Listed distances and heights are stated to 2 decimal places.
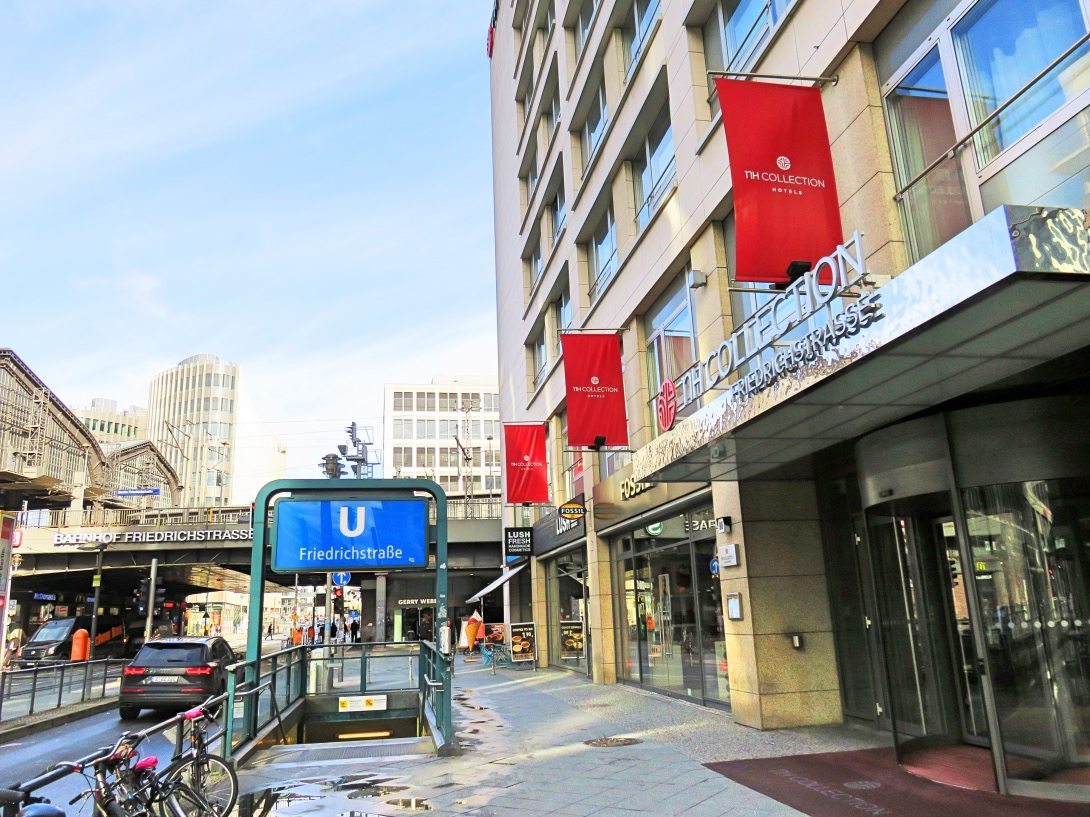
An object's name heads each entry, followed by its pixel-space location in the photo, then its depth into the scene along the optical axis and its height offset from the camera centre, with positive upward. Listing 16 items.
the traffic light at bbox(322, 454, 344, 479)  28.34 +5.20
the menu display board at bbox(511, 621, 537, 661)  25.33 -0.97
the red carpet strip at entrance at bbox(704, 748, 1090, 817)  6.48 -1.66
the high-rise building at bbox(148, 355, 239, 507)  134.25 +36.43
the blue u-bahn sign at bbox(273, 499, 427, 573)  11.62 +1.16
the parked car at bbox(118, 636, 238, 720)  16.11 -0.99
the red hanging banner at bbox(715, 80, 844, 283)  8.23 +4.24
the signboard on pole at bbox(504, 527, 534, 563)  27.53 +2.27
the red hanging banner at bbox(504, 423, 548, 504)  22.81 +3.92
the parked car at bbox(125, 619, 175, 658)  43.72 -0.34
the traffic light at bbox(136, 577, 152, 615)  44.75 +1.82
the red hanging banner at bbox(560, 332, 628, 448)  15.81 +4.10
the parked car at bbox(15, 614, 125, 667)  30.09 -0.51
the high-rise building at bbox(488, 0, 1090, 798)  6.17 +1.69
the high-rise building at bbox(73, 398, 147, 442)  142.62 +36.69
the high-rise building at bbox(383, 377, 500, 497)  105.38 +23.82
